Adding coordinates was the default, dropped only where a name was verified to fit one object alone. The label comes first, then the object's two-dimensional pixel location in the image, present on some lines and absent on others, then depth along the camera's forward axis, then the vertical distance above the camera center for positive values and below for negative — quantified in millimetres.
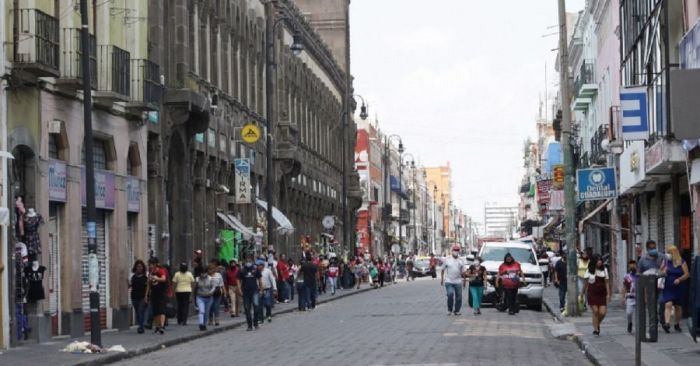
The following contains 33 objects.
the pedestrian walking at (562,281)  38406 -1073
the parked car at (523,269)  41531 -760
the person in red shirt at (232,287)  39844 -1065
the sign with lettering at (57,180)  29844 +1478
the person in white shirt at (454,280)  37562 -938
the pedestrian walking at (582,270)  35688 -715
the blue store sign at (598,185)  35094 +1329
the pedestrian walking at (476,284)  37594 -1056
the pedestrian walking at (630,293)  27344 -1000
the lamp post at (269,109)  46500 +4506
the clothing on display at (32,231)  27984 +417
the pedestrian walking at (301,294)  45469 -1487
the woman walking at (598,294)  27266 -1003
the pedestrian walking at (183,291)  34500 -991
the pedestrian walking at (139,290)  31969 -865
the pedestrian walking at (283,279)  50562 -1106
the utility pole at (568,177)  35031 +1550
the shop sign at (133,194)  35656 +1383
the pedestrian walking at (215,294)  34750 -1099
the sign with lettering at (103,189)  32250 +1417
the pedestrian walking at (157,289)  31953 -873
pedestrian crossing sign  46969 +3680
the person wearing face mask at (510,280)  38281 -991
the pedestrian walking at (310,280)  44438 -1038
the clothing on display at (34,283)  28062 -583
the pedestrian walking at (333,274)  61219 -1177
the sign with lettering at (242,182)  47312 +2147
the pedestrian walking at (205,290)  33844 -961
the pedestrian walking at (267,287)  36875 -1006
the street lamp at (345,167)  77775 +4431
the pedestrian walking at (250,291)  34594 -1049
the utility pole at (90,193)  25297 +1030
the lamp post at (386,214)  101669 +2417
